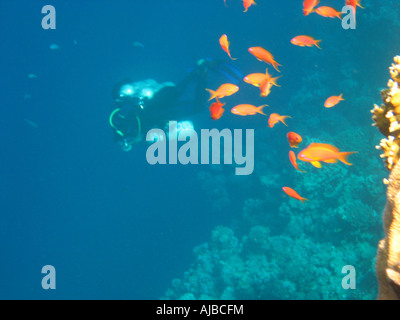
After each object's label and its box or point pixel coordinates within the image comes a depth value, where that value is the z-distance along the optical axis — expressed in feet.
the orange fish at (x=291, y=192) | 12.49
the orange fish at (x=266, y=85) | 13.34
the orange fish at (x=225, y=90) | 14.07
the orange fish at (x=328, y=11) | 13.35
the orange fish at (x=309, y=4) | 12.98
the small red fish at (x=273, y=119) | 14.28
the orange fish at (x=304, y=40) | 13.97
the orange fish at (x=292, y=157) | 11.46
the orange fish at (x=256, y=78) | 13.57
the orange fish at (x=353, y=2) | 12.28
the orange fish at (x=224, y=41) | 13.50
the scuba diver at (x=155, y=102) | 27.63
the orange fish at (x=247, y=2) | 13.45
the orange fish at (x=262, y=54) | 12.93
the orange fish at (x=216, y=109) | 12.90
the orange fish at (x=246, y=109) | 14.11
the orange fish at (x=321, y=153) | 9.53
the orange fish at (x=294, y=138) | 11.11
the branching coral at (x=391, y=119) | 8.48
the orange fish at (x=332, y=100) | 14.62
